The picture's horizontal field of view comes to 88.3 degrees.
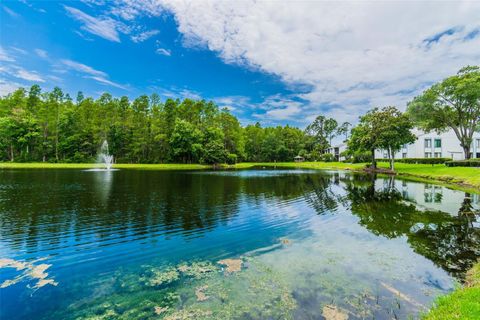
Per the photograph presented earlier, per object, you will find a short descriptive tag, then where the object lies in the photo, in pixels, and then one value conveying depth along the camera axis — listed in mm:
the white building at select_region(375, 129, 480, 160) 61625
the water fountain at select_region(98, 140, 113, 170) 74725
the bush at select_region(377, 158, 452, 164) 54000
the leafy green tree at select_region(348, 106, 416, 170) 44219
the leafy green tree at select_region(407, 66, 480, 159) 37688
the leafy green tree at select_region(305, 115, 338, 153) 124250
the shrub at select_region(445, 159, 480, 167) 36672
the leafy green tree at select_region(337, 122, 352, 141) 133250
